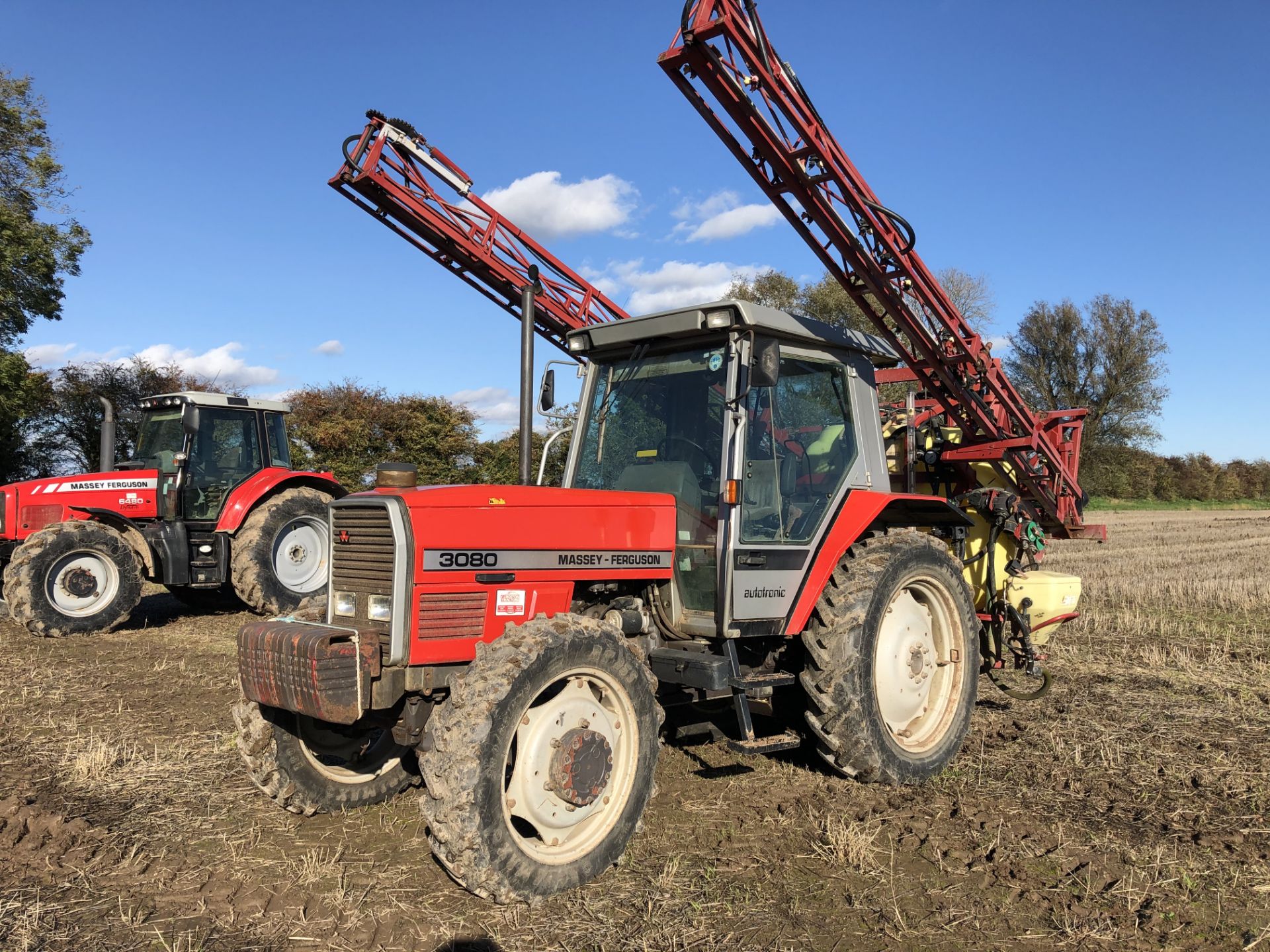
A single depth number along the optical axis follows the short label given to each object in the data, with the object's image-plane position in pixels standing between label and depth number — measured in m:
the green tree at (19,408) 18.03
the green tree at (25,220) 18.30
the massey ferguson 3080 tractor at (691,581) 3.40
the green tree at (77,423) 20.44
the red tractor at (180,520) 9.23
